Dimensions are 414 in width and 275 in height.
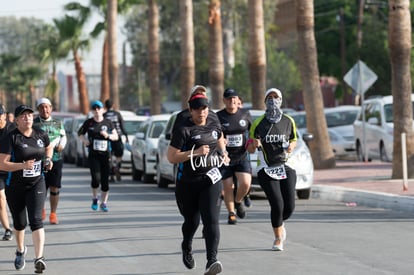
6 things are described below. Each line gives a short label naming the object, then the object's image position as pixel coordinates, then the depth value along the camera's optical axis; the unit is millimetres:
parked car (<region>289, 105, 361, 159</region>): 36312
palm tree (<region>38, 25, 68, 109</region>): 66500
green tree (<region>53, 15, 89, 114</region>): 61894
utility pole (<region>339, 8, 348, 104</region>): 62556
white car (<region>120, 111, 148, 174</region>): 32219
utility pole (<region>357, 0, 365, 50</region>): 59812
